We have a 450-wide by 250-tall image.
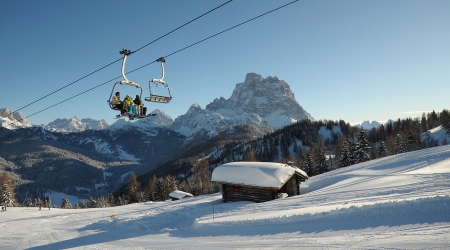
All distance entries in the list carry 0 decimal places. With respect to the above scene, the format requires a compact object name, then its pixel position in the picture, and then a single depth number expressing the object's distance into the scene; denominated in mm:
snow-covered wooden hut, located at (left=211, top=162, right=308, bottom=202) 24625
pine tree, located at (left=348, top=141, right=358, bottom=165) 49847
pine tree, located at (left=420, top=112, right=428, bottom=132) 104038
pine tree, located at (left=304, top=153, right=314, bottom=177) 56438
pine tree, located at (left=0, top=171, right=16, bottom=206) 50125
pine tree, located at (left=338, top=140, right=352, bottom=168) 50188
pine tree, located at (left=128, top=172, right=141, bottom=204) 68762
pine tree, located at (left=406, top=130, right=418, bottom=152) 61378
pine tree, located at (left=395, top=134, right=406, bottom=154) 56881
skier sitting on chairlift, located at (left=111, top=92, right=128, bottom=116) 11734
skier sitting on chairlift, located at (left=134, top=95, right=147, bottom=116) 12641
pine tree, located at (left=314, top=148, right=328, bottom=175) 57469
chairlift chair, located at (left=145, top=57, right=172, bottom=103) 11420
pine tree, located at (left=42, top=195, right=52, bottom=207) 66838
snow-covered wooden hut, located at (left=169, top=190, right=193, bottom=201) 49888
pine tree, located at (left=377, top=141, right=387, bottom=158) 57750
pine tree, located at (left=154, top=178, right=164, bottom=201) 62134
